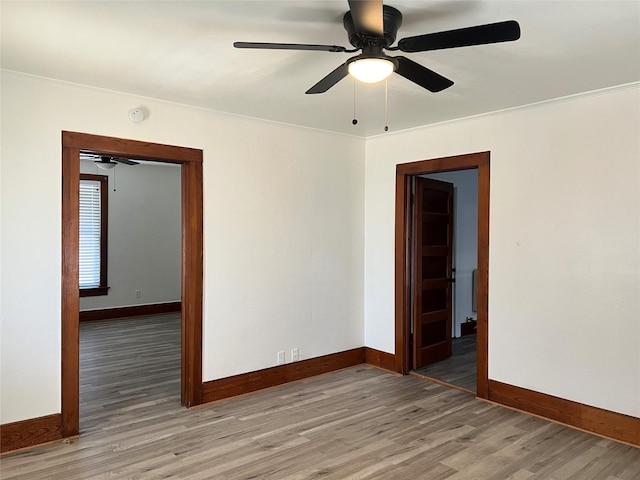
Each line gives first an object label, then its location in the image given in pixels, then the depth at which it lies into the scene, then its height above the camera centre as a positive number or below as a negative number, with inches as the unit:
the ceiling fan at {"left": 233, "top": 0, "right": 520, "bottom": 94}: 76.7 +35.3
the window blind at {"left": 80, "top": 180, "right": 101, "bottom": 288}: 302.2 +3.9
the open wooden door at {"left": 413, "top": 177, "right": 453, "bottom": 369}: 196.9 -12.6
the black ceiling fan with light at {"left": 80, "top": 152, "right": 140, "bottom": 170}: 257.7 +44.3
